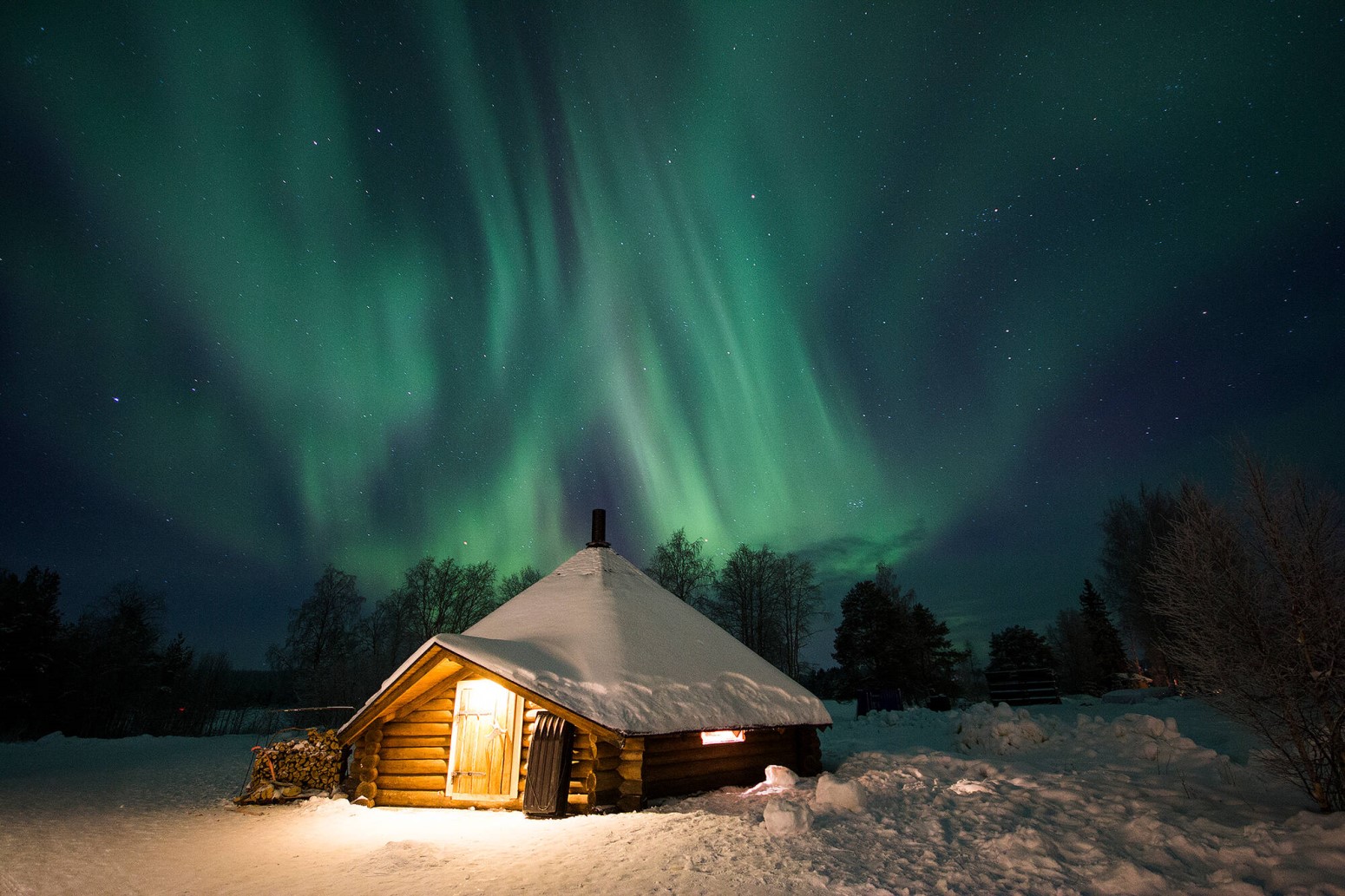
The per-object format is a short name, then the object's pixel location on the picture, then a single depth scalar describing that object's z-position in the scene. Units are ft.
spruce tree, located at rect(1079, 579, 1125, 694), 138.41
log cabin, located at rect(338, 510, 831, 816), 34.96
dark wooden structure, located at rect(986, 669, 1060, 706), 101.04
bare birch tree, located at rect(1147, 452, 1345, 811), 23.59
